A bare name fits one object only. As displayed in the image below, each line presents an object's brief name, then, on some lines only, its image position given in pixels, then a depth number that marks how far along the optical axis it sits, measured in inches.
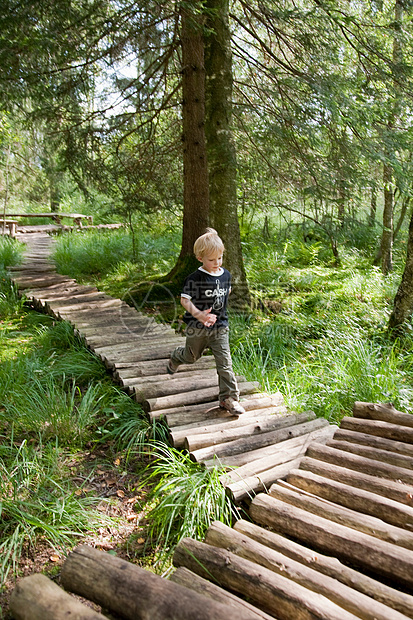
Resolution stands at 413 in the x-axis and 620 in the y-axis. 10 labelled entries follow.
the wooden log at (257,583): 82.8
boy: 146.9
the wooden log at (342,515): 100.7
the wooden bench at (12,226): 611.0
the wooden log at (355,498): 106.9
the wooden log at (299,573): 82.8
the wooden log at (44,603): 76.4
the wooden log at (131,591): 75.3
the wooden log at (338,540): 93.0
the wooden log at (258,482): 123.6
